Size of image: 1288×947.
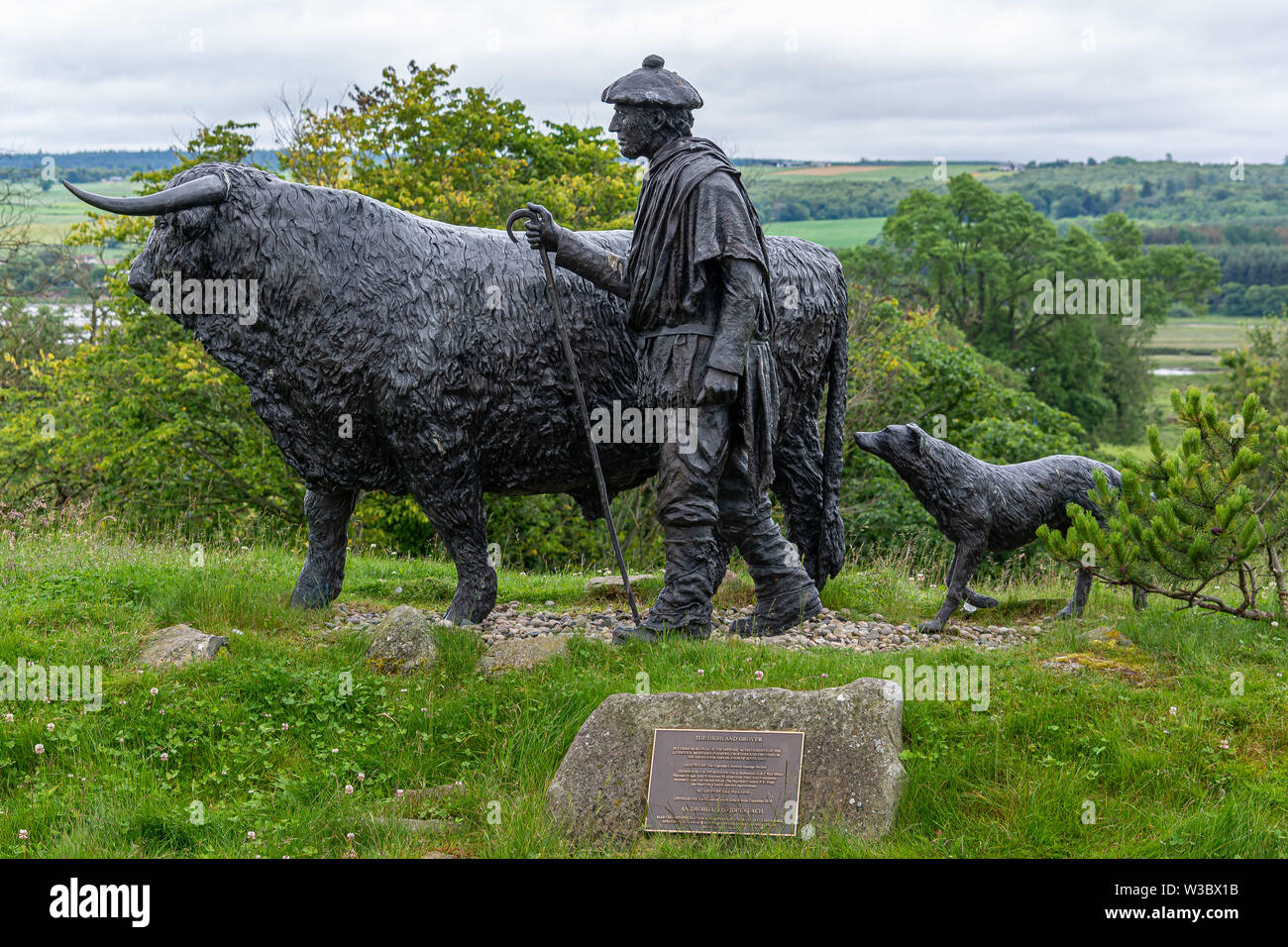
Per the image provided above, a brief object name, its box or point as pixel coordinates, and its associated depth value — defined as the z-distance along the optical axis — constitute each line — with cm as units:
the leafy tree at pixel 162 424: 1405
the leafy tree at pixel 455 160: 1467
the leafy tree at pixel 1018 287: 3591
